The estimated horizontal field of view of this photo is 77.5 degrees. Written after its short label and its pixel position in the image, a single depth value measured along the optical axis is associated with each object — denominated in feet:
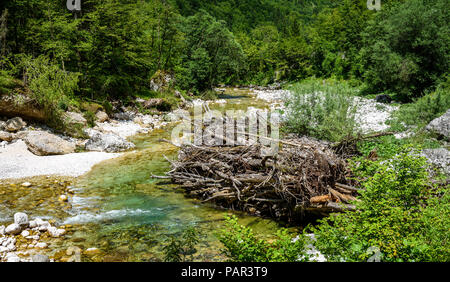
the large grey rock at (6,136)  39.06
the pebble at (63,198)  27.17
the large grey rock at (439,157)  25.68
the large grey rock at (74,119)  48.46
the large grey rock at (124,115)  68.44
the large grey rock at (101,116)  61.25
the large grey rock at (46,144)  38.37
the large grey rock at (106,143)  44.50
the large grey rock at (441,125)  37.91
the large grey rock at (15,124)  41.73
